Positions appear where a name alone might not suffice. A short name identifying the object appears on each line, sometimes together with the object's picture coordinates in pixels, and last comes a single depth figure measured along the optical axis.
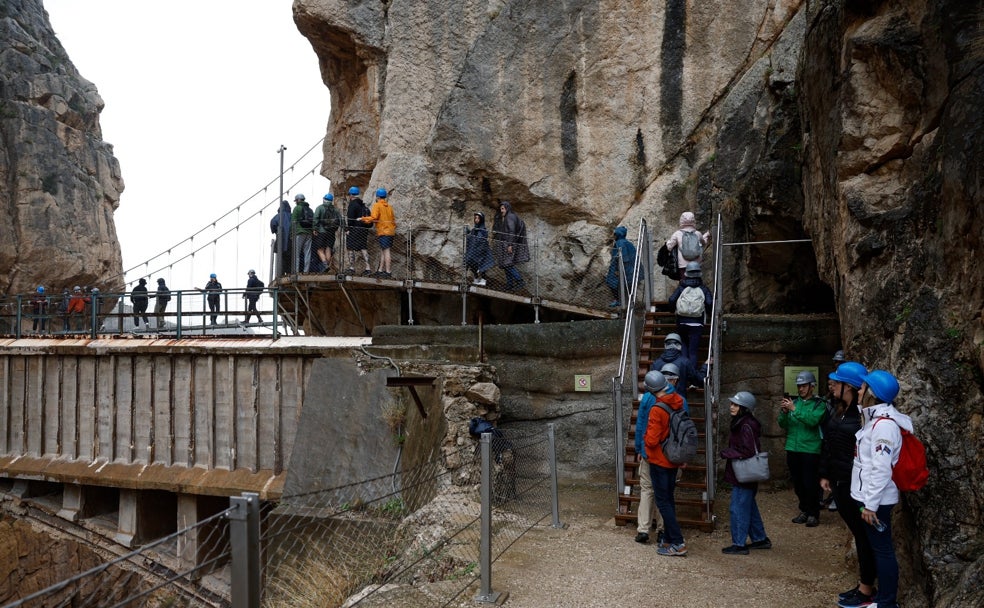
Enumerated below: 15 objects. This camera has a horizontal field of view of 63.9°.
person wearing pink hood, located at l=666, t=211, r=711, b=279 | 10.93
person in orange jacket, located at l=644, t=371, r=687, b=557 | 7.48
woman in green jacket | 8.34
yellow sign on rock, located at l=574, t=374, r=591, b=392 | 12.38
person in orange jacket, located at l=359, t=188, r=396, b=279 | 15.73
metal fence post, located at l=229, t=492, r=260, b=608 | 3.50
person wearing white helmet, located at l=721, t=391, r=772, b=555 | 7.74
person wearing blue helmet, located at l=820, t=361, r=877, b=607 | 5.81
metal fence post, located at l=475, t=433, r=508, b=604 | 6.22
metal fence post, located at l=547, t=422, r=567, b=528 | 9.07
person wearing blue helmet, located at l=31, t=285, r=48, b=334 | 21.34
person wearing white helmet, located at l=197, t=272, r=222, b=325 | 16.94
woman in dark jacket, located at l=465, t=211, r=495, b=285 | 15.74
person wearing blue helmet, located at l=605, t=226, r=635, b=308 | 14.24
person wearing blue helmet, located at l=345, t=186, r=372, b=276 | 15.66
